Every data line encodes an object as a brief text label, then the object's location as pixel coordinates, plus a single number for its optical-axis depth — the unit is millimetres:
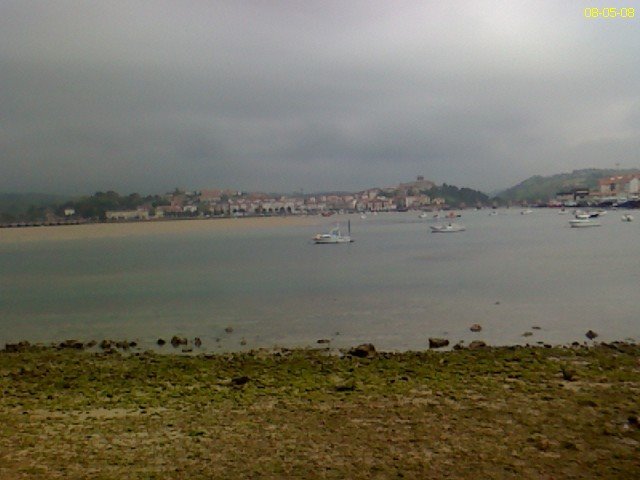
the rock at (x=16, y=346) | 15536
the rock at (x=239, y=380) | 10555
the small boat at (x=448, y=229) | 85500
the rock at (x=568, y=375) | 10023
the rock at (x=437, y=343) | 14211
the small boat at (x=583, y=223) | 88375
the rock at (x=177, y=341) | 15860
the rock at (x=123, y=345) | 15669
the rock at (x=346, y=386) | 9805
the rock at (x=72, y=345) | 15799
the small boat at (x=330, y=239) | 64688
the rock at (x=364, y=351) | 12938
